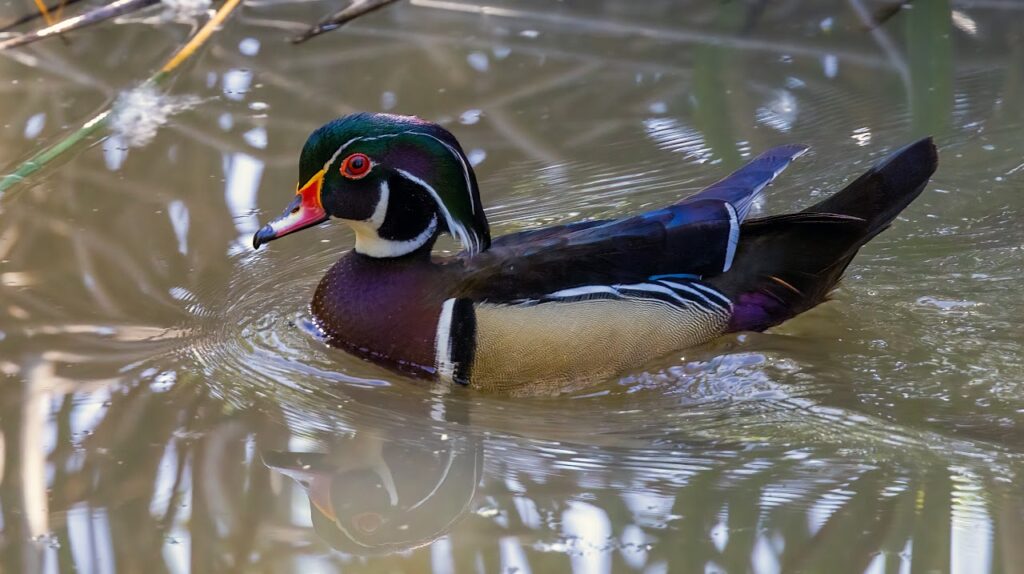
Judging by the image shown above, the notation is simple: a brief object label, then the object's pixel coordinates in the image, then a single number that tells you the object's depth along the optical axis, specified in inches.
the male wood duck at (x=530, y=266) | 318.3
